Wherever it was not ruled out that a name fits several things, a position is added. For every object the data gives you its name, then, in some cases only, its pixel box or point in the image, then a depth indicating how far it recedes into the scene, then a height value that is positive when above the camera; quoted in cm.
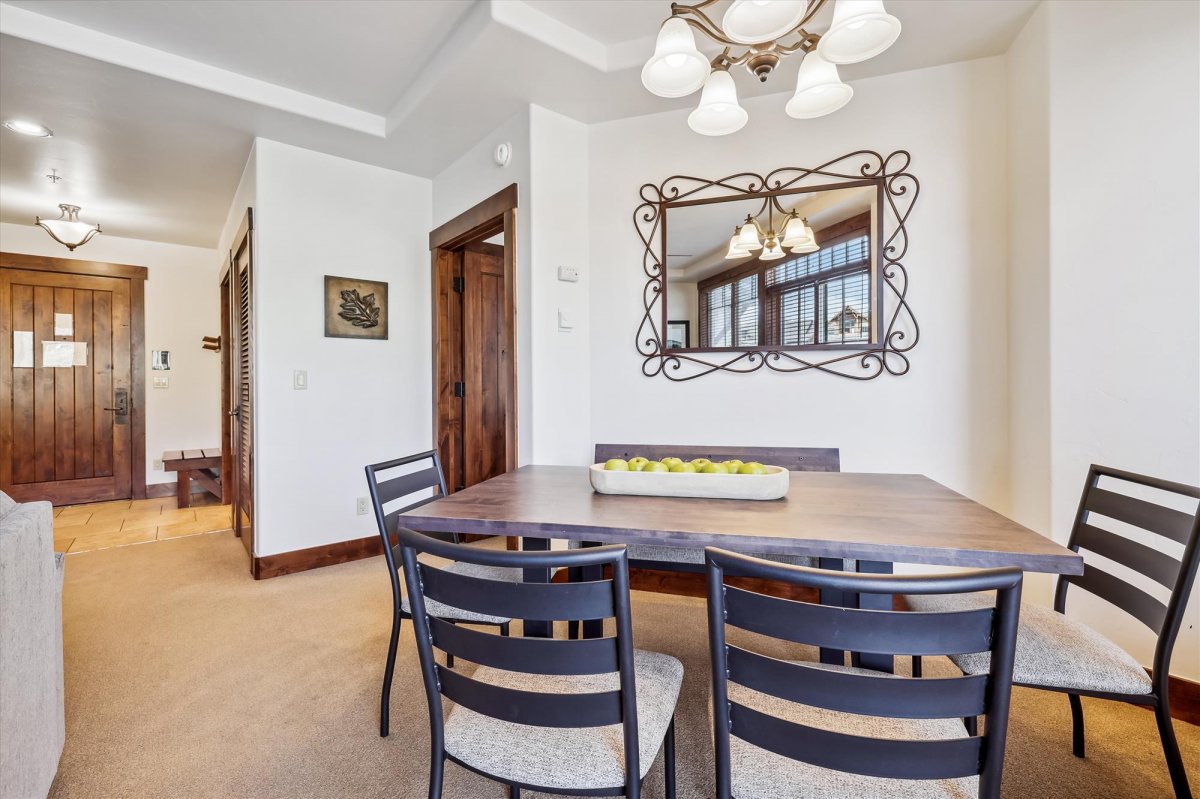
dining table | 101 -29
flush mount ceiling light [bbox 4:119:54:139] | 283 +148
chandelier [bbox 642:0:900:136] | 129 +94
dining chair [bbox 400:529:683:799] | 82 -51
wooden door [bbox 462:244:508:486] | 382 +25
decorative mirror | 244 +62
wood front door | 457 +7
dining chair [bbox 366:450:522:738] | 154 -49
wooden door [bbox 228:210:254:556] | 312 +8
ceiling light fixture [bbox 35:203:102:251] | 373 +121
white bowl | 139 -25
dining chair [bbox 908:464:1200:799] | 114 -59
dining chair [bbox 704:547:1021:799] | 68 -42
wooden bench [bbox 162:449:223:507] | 463 -64
